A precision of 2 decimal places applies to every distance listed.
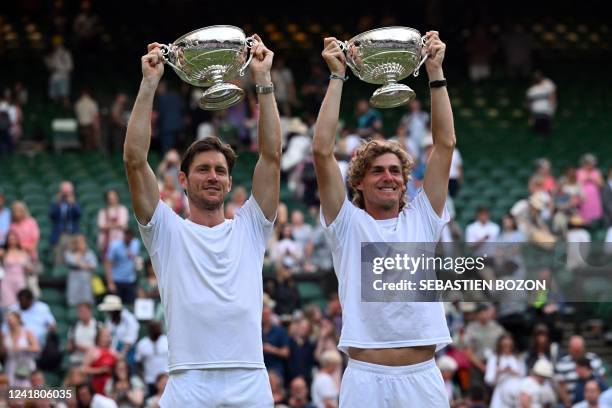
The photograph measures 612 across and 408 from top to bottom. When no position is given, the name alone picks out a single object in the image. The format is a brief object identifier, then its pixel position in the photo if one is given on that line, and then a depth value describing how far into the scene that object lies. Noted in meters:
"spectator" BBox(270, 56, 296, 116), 21.82
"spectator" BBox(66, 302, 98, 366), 13.95
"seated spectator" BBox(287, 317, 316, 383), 13.98
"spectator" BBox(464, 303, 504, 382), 14.50
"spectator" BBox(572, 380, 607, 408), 12.55
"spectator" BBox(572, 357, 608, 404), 13.10
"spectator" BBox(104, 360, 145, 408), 12.59
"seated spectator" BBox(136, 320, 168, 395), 13.56
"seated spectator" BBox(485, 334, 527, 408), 13.37
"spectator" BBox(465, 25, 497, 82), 25.47
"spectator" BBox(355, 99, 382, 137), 16.72
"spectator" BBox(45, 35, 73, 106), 23.05
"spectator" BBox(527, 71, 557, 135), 22.91
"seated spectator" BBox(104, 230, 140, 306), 15.57
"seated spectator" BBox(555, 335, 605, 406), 13.34
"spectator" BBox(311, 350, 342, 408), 12.97
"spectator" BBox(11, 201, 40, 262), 15.81
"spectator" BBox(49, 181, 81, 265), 16.70
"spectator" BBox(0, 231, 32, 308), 14.62
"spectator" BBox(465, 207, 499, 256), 16.10
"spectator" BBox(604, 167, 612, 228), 18.06
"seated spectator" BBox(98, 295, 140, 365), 13.89
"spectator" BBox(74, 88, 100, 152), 21.28
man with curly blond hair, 6.52
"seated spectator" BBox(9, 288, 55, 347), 14.08
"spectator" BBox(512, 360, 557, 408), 13.07
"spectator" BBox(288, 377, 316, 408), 12.95
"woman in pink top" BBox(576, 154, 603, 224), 18.20
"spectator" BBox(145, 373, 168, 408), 12.59
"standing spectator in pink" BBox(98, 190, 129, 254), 16.02
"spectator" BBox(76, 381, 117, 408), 11.57
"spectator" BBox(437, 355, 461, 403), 13.77
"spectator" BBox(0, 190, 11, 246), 16.00
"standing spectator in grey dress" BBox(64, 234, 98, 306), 15.57
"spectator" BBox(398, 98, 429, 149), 19.36
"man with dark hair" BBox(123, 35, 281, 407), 6.26
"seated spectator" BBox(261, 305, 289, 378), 13.82
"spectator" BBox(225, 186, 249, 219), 16.11
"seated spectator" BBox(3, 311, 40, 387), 13.62
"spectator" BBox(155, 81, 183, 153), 20.52
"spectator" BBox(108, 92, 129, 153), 20.98
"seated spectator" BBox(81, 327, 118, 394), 13.23
